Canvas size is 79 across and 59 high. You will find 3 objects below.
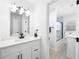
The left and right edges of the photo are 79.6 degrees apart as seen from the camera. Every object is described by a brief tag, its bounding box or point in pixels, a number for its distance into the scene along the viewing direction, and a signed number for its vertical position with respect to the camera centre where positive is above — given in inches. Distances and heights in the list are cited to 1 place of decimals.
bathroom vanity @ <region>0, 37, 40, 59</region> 39.1 -20.8
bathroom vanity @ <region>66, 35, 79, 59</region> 72.6 -30.6
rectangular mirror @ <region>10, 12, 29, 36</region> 58.4 +7.2
